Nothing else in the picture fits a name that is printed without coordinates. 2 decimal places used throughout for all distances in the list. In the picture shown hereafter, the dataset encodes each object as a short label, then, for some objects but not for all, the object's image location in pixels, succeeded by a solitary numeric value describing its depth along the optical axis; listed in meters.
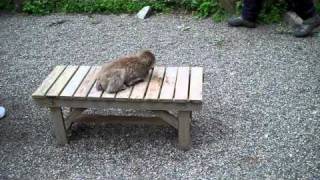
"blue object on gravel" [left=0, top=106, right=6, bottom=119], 3.50
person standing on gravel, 4.83
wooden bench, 2.77
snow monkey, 2.85
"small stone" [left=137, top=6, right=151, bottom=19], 5.71
